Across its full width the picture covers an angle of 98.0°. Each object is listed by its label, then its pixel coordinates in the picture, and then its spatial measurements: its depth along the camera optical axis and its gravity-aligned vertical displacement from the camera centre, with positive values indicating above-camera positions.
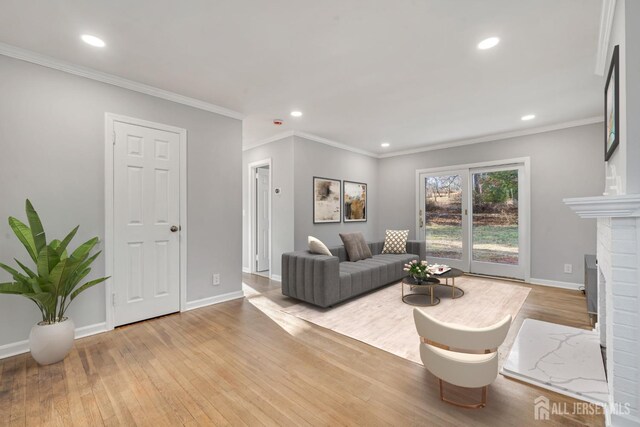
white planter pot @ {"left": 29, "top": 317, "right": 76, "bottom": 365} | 2.16 -0.99
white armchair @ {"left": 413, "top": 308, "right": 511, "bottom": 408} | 1.63 -0.86
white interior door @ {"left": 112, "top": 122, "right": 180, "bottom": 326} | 2.90 -0.08
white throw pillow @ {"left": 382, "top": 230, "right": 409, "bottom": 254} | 5.21 -0.54
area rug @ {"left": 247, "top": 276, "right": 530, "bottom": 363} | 2.64 -1.16
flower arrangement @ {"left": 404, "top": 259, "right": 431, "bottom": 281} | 3.53 -0.72
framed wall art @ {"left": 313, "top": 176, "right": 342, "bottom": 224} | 5.05 +0.27
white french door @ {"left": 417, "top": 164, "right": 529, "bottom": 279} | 4.78 -0.07
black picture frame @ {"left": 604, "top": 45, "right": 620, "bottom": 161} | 1.67 +0.73
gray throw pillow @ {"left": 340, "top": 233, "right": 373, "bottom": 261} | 4.59 -0.54
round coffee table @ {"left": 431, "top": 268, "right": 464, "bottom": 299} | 3.70 -0.82
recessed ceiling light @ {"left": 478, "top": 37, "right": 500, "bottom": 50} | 2.23 +1.41
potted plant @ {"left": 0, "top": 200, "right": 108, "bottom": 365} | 2.13 -0.53
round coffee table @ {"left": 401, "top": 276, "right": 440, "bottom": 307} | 3.52 -1.13
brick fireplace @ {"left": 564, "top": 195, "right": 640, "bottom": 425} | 1.44 -0.46
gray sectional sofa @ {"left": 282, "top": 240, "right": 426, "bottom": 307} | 3.37 -0.82
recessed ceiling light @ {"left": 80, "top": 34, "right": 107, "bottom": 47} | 2.22 +1.42
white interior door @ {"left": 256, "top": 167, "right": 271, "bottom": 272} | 5.56 -0.09
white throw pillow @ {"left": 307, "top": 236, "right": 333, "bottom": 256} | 3.70 -0.44
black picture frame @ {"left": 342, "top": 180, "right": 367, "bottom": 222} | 5.63 +0.28
